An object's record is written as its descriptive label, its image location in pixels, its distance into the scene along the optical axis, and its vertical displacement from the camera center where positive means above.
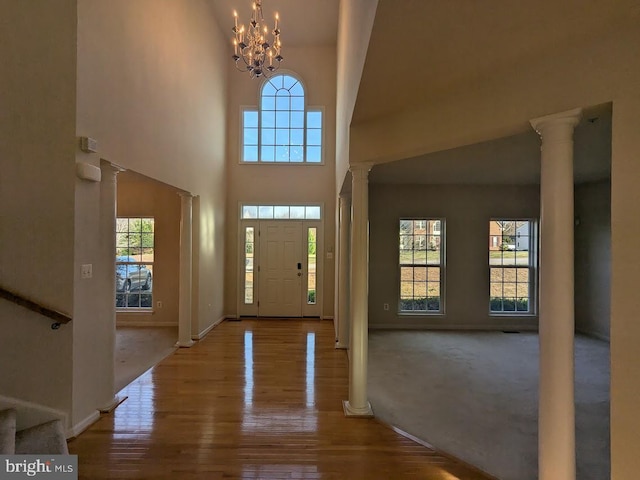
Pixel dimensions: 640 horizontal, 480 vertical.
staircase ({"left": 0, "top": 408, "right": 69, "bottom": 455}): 1.75 -1.05
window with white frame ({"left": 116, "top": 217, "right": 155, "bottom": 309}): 6.47 -0.25
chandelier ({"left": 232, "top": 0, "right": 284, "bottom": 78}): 4.40 +2.66
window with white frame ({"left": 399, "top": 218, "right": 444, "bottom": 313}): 6.46 -0.30
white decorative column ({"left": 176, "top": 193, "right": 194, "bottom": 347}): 5.17 -0.48
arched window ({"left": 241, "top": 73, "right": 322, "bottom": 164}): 7.39 +2.58
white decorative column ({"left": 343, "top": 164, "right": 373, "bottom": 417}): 3.16 -0.37
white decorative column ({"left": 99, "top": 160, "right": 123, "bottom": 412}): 3.17 -0.05
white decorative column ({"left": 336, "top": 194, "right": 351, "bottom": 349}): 4.96 -0.32
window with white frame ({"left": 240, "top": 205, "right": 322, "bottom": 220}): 7.28 +0.77
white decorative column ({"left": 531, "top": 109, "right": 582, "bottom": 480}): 1.77 -0.30
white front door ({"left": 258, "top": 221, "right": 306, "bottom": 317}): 7.23 -0.35
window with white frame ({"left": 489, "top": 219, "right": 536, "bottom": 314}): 6.45 -0.34
